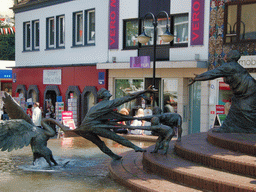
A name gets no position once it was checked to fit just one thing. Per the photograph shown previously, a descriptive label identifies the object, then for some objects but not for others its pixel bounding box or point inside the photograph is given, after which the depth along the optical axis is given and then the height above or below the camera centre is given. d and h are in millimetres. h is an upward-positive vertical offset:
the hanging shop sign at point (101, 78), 22531 +23
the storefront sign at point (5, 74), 36281 +269
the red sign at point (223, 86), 17594 -247
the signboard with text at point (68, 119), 19241 -1895
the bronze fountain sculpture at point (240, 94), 9188 -295
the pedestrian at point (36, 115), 19256 -1715
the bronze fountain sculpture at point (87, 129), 9180 -1140
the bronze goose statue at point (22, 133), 9602 -1294
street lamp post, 15433 +1563
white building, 18703 +1404
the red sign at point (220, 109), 17047 -1174
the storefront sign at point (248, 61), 16281 +753
